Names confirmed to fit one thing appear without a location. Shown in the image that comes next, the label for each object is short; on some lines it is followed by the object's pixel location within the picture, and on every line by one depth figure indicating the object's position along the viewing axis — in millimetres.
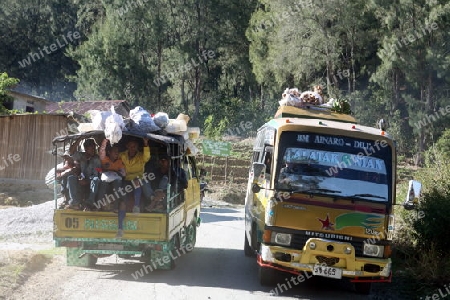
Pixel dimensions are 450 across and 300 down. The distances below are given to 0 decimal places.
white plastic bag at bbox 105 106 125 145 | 9117
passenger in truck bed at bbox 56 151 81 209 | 9648
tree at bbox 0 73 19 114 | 24605
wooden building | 22422
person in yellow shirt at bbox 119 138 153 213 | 9594
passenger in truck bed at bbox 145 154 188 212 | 9555
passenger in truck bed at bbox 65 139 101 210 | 9367
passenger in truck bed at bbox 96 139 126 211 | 9359
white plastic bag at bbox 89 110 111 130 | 9492
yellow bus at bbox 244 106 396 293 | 8281
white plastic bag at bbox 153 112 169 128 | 10172
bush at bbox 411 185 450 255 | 10438
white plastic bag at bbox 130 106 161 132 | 9711
